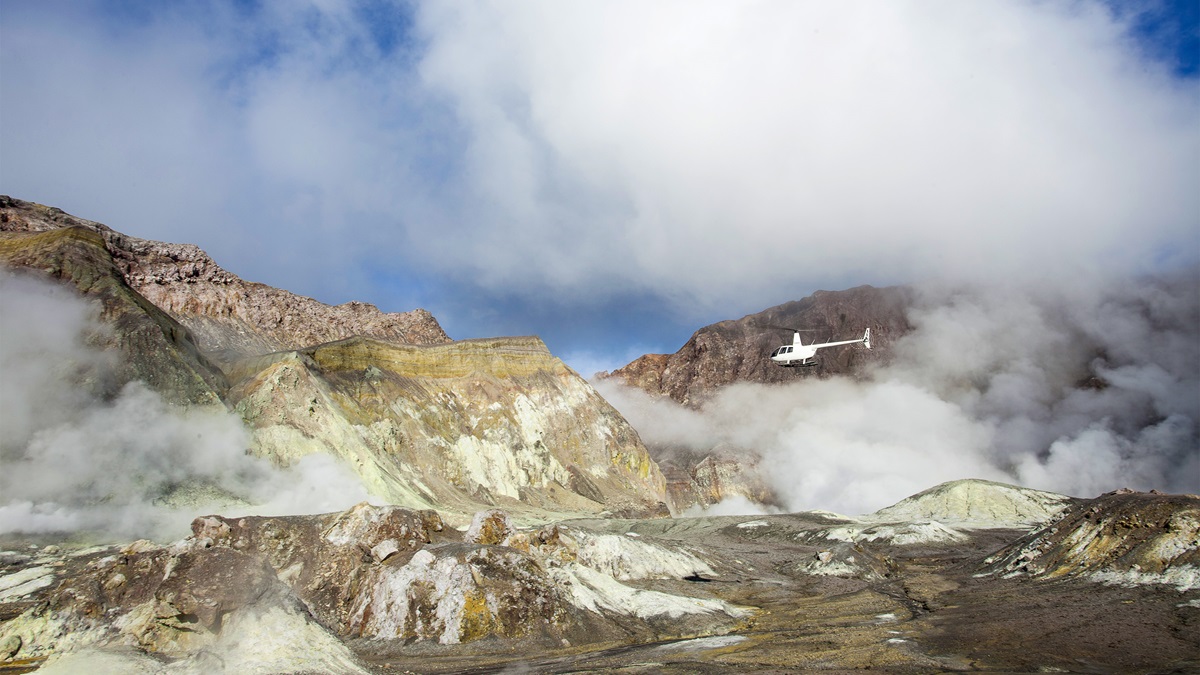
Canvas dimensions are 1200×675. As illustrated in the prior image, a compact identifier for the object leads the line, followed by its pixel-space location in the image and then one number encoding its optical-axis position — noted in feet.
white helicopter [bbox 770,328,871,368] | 212.64
